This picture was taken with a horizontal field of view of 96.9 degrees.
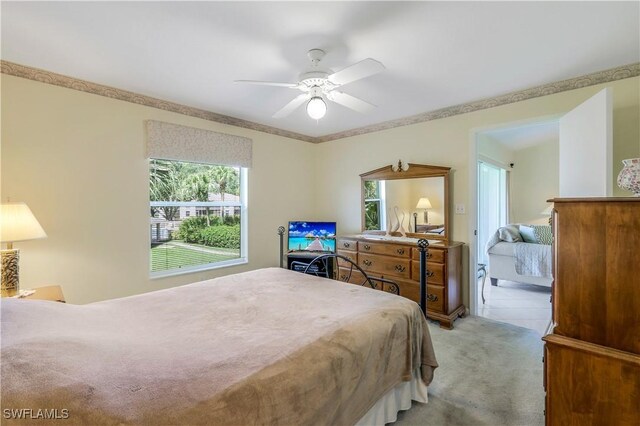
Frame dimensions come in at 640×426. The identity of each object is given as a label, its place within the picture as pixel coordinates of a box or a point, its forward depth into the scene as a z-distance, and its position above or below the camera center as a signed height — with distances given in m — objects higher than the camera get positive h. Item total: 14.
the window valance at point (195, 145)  3.10 +0.82
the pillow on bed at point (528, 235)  4.71 -0.41
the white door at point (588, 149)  1.99 +0.48
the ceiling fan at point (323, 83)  1.84 +0.94
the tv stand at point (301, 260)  4.02 -0.69
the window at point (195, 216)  3.27 -0.04
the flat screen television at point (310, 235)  4.30 -0.35
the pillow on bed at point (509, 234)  4.66 -0.39
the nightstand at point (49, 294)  2.02 -0.60
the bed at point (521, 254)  4.21 -0.68
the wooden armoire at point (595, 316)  1.15 -0.45
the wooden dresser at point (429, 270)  3.08 -0.68
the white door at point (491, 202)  5.92 +0.18
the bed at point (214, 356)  0.86 -0.59
